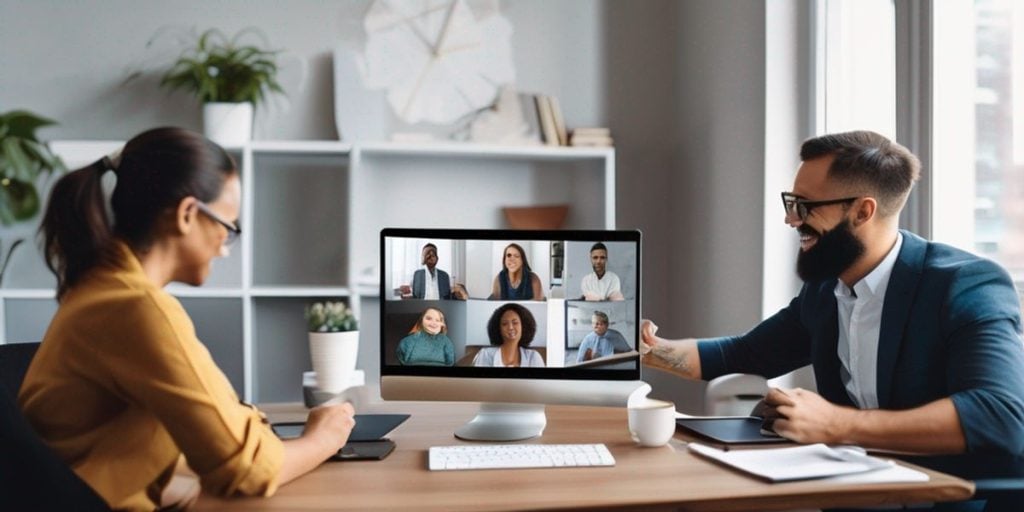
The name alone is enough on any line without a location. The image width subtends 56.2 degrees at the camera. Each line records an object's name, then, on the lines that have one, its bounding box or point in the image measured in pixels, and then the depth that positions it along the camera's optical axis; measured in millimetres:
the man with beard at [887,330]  1742
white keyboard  1685
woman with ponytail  1420
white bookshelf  3479
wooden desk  1457
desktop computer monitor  1934
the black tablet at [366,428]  1905
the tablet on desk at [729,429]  1832
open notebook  1551
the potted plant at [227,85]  3344
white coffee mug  1815
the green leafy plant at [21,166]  3178
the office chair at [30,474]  1241
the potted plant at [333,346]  3064
